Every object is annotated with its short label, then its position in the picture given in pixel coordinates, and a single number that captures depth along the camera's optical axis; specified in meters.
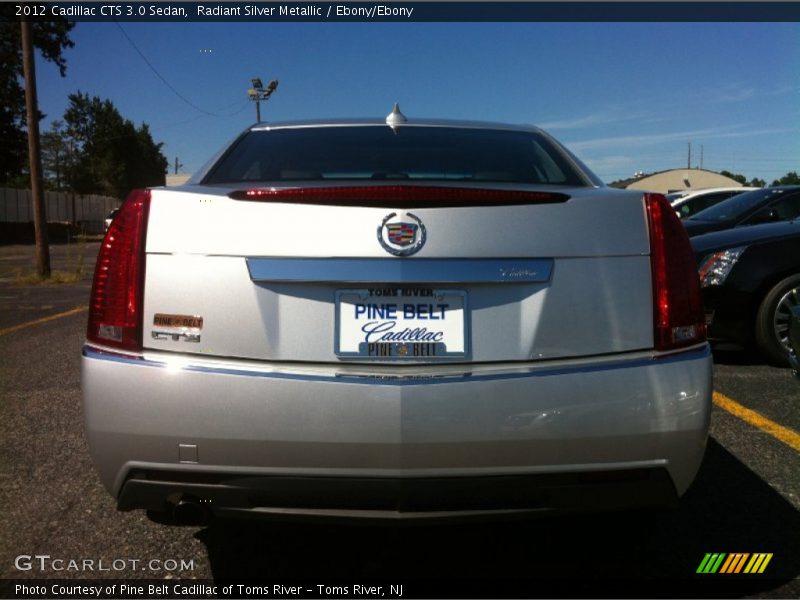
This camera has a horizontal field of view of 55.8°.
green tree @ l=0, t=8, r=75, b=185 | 40.62
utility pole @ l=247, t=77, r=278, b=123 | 34.84
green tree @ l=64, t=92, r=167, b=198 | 83.31
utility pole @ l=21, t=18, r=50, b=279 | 12.87
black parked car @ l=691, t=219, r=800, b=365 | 5.29
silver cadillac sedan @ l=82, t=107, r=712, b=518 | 1.98
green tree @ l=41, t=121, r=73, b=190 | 97.85
